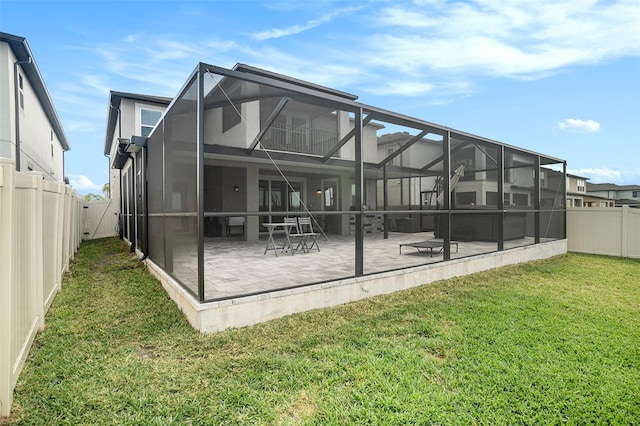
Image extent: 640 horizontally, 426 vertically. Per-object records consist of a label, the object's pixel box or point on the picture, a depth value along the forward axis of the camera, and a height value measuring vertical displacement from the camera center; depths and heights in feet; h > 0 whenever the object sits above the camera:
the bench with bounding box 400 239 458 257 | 20.93 -2.37
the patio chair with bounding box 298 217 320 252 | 24.76 -1.10
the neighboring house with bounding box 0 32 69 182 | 26.25 +10.43
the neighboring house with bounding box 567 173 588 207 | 81.44 +7.27
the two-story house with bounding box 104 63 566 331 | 11.97 +1.28
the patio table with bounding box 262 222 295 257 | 22.68 -2.94
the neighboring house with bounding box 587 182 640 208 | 127.54 +6.83
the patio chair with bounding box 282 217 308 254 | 22.96 -2.40
